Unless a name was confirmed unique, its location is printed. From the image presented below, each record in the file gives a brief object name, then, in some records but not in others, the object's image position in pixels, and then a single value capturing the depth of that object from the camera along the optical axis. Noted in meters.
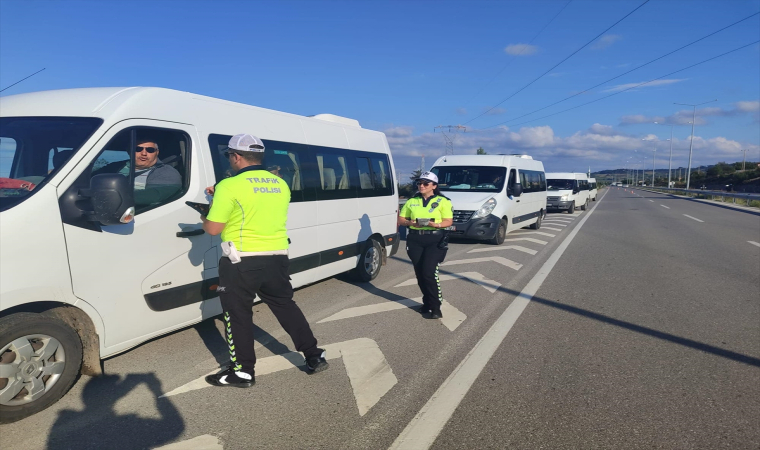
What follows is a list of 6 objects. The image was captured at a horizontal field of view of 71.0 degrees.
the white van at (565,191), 27.52
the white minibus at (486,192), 12.49
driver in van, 4.22
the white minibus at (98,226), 3.43
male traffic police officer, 3.83
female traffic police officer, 6.11
